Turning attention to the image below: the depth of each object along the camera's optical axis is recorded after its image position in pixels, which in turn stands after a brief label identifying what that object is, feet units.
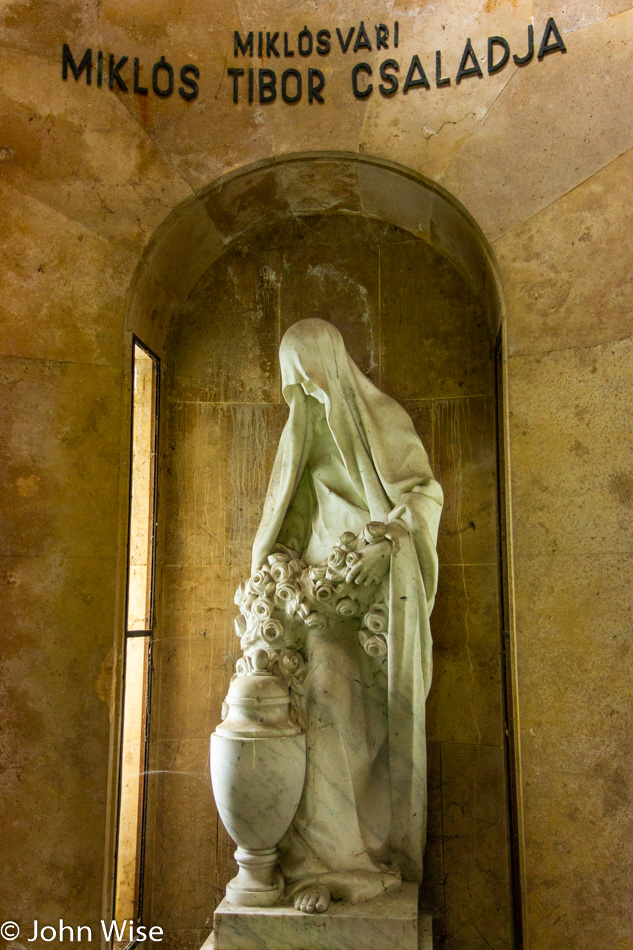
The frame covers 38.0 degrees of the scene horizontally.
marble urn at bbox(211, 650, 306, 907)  10.49
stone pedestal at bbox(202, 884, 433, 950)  10.25
